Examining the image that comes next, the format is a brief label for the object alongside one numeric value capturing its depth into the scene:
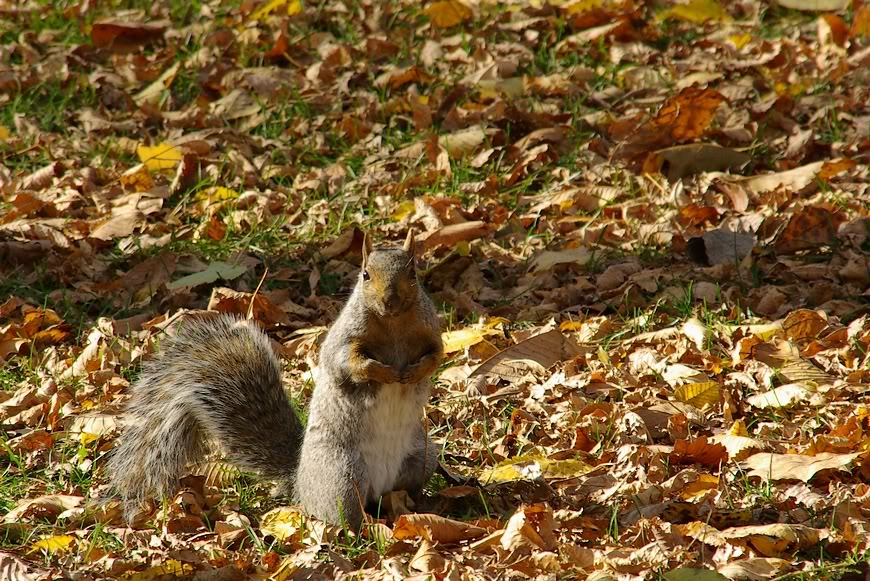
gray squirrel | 6.02
